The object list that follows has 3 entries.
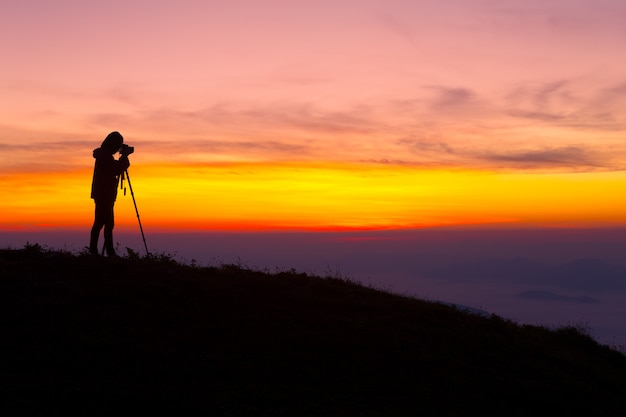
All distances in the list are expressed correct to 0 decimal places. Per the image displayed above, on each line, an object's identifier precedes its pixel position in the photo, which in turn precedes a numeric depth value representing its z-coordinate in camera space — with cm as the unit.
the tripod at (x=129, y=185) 1881
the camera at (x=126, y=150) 1869
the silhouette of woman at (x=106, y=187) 1812
